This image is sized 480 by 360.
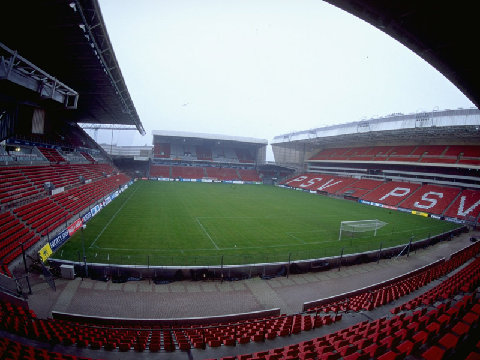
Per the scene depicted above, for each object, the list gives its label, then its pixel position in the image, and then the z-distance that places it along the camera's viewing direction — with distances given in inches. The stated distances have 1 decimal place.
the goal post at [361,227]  936.3
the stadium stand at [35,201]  554.3
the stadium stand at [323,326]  222.4
